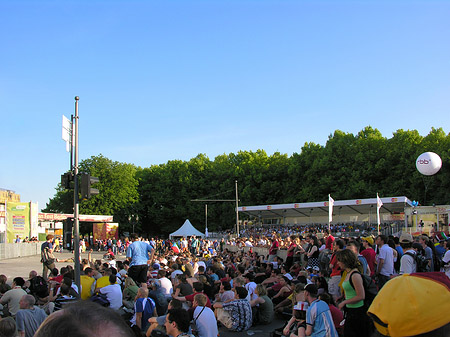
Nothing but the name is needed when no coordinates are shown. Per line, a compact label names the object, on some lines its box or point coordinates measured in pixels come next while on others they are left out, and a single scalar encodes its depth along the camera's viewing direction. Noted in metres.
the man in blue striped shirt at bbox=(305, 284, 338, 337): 6.03
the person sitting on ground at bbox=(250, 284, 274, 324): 10.27
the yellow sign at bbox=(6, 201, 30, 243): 39.00
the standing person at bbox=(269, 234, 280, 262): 17.61
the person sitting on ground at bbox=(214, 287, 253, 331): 9.55
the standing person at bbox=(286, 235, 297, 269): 14.81
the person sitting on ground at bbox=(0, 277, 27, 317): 9.01
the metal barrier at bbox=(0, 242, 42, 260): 33.31
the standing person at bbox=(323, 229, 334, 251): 12.66
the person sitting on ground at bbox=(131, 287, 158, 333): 8.47
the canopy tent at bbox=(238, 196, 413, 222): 38.94
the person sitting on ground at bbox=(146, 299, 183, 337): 7.73
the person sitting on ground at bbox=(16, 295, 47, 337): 7.25
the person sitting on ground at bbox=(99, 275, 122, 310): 9.35
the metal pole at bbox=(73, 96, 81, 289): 10.75
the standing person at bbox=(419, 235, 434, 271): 10.50
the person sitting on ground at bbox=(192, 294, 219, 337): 7.29
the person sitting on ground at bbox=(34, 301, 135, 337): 0.96
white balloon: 20.80
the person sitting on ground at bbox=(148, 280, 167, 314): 10.24
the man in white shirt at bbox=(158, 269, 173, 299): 10.81
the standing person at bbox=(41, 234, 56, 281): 15.14
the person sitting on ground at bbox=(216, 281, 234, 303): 10.06
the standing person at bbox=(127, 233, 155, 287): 11.39
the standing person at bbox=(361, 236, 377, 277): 8.90
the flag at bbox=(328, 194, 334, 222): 21.15
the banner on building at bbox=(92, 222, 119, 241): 46.81
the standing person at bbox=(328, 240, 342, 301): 8.05
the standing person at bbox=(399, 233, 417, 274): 8.01
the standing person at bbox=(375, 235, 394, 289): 9.29
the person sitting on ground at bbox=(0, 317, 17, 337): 5.84
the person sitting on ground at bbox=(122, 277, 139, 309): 10.16
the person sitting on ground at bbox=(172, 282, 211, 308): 9.14
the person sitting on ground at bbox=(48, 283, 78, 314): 9.06
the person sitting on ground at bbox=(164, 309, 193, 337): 5.99
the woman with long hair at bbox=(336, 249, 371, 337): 5.80
